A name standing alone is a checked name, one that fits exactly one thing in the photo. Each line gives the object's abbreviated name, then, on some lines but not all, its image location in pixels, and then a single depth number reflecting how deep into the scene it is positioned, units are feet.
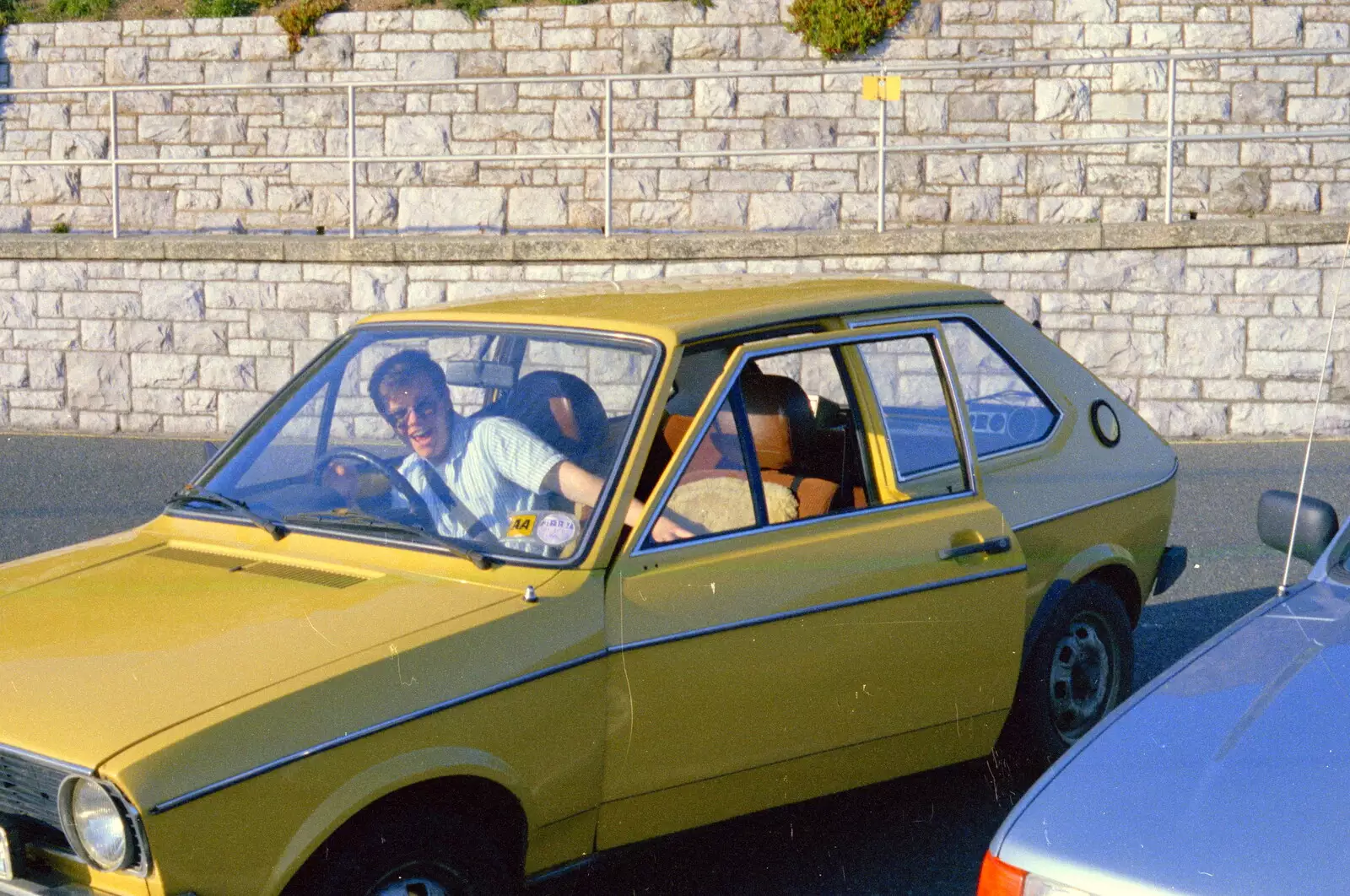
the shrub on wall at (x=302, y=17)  56.75
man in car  11.94
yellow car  9.40
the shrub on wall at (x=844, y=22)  53.31
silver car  7.70
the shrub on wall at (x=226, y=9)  58.59
